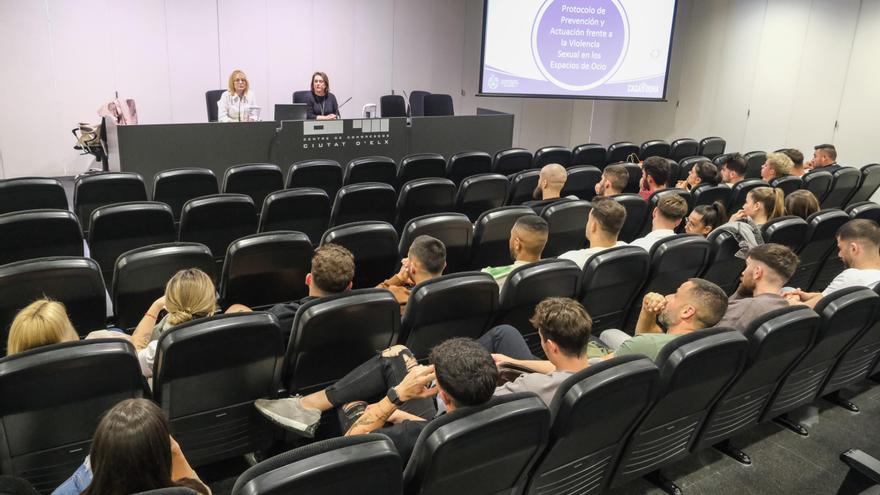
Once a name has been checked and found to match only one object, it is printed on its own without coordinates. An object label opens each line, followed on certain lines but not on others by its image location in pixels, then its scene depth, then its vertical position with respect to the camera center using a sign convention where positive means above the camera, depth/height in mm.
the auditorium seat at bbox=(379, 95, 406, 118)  8741 -53
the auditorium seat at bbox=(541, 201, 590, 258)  4246 -773
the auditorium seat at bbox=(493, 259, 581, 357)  2947 -833
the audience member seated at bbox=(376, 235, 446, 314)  3109 -751
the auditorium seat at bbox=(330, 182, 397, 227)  4504 -732
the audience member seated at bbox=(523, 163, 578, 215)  5012 -551
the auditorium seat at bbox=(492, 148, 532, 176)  6586 -550
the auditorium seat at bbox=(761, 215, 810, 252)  4008 -690
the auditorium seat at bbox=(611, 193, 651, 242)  4652 -748
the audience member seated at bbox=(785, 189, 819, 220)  4703 -594
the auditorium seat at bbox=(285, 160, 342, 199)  5238 -634
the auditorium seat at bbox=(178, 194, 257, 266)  3936 -800
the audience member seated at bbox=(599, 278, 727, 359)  2633 -829
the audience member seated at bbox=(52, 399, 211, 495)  1506 -853
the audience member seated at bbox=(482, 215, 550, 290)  3430 -701
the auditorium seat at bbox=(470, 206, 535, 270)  4031 -802
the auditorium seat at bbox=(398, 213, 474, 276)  3791 -760
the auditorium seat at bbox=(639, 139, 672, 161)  7742 -416
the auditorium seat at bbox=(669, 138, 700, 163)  8070 -414
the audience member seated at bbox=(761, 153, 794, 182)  6242 -437
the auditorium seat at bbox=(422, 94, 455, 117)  9016 -17
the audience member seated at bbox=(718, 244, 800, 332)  2980 -807
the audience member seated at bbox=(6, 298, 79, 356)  2139 -812
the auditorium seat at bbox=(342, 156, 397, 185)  5582 -607
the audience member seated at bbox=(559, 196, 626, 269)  3598 -646
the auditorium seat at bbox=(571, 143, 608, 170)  7176 -486
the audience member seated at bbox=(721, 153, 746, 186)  6008 -468
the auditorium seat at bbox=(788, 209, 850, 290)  4250 -819
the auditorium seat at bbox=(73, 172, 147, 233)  4457 -722
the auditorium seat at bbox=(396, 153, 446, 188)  5930 -588
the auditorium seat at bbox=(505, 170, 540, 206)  5570 -668
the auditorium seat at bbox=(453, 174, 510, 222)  5113 -706
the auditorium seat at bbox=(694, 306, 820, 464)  2500 -1031
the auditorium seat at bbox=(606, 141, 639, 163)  7539 -442
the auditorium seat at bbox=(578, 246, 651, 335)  3174 -857
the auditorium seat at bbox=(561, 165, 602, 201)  5785 -625
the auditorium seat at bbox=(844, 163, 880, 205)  6586 -599
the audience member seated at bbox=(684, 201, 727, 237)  4211 -665
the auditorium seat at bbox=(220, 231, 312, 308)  3198 -891
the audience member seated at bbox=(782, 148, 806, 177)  6740 -418
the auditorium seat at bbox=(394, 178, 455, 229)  4777 -713
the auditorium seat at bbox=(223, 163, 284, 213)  4992 -668
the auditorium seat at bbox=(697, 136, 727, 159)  8540 -381
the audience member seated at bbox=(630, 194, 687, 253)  3953 -624
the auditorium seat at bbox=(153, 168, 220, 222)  4730 -701
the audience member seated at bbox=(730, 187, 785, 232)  4434 -582
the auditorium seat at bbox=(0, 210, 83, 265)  3438 -821
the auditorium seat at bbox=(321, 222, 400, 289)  3473 -812
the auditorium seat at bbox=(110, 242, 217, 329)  3029 -869
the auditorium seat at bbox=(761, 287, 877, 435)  2748 -1007
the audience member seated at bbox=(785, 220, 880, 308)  3471 -728
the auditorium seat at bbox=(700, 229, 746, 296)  3818 -849
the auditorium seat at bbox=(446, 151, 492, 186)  6211 -572
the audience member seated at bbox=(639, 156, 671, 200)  5496 -504
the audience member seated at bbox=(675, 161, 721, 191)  5531 -476
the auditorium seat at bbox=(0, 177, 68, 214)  4215 -733
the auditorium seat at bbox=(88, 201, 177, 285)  3686 -821
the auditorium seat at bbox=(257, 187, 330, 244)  4117 -754
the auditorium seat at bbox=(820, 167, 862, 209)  6199 -616
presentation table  5926 -444
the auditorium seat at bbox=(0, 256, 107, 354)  2697 -858
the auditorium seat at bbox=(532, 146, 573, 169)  6977 -505
